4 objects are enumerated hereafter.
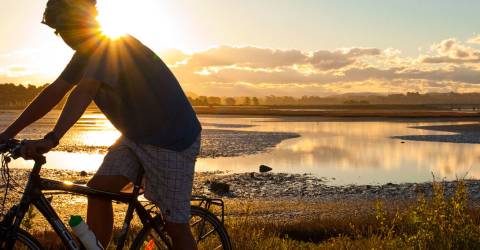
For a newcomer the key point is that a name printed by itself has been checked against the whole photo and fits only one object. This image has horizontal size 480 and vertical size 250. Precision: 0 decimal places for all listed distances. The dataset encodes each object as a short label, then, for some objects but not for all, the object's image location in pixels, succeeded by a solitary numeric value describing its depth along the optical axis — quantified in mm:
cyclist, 3479
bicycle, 3451
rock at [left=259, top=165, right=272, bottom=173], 23266
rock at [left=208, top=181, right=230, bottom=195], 18359
